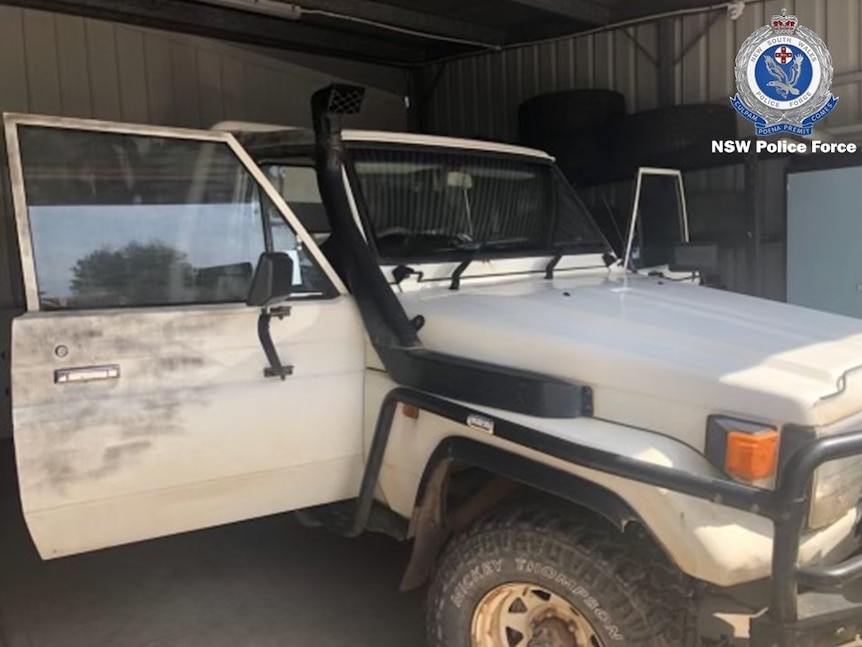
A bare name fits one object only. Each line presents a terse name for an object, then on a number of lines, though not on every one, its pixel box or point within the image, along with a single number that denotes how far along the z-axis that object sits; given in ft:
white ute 7.32
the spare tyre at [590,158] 26.11
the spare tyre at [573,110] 26.61
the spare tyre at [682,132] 24.64
